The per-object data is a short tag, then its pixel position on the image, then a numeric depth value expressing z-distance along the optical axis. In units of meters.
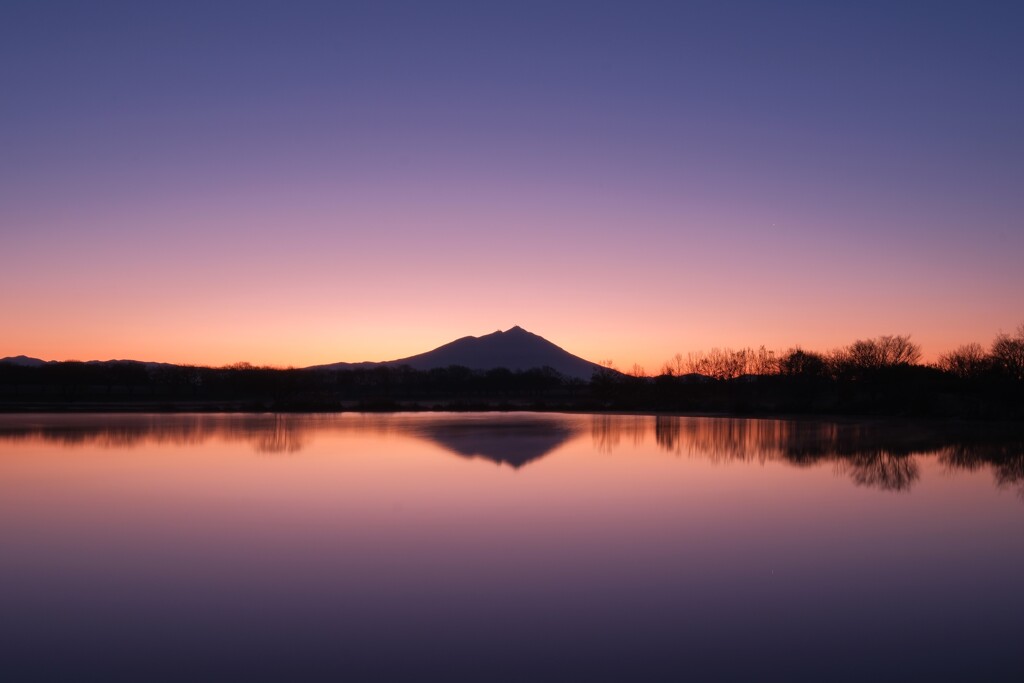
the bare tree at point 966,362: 48.69
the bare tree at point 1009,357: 44.56
